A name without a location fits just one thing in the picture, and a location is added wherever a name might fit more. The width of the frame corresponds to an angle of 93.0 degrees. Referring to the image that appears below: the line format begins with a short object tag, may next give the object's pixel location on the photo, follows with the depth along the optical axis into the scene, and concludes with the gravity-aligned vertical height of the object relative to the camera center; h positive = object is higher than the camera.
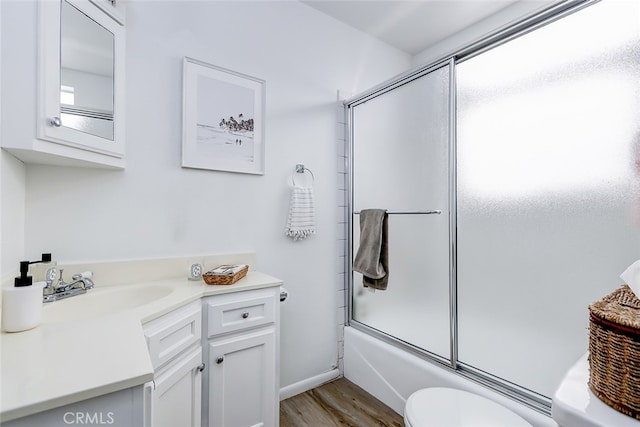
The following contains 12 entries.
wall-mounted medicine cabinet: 1.03 +0.50
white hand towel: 1.95 -0.01
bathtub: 1.35 -0.90
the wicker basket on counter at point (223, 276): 1.40 -0.30
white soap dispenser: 0.78 -0.25
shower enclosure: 1.18 +0.10
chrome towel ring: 2.02 +0.29
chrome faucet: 1.17 -0.30
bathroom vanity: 0.55 -0.36
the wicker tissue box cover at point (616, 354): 0.61 -0.30
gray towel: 1.90 -0.24
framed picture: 1.63 +0.54
